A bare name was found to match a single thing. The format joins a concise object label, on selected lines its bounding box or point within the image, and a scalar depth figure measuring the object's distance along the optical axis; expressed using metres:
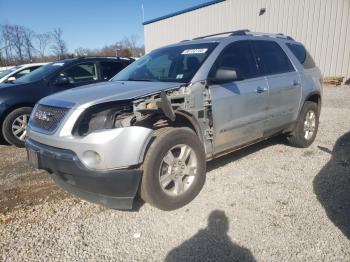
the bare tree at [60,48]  56.62
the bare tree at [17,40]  56.47
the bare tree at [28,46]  57.81
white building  14.14
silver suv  2.90
